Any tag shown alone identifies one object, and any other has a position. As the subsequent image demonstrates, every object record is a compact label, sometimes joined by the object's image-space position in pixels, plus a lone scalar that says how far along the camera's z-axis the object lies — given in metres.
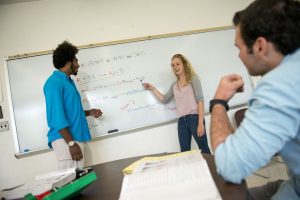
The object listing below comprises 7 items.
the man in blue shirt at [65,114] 1.97
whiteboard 2.64
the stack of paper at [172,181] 0.72
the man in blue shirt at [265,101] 0.63
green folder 0.83
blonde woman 2.71
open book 0.90
